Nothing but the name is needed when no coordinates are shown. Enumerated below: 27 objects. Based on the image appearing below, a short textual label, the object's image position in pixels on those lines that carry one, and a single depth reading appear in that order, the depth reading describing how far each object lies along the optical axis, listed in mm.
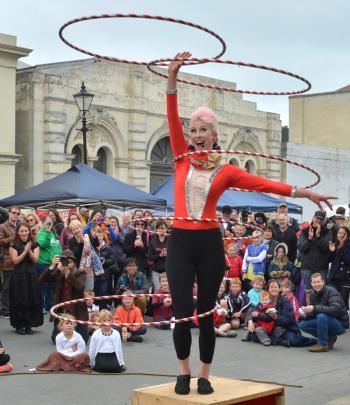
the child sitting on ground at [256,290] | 13586
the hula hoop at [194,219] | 6316
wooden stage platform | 6172
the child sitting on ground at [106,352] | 10305
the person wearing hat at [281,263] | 14227
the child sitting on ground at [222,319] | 13227
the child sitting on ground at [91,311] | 12632
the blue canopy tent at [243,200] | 20469
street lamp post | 20969
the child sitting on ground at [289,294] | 13125
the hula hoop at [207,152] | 6285
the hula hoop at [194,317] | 6275
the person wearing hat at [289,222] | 15878
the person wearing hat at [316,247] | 14508
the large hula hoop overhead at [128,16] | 6422
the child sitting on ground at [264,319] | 12617
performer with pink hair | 6367
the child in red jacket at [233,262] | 15016
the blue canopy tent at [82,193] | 17375
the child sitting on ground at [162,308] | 14102
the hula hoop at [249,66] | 6505
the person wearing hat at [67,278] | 12594
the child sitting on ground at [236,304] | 13820
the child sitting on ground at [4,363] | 10156
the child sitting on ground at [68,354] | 10336
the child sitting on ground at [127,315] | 12234
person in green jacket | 14759
